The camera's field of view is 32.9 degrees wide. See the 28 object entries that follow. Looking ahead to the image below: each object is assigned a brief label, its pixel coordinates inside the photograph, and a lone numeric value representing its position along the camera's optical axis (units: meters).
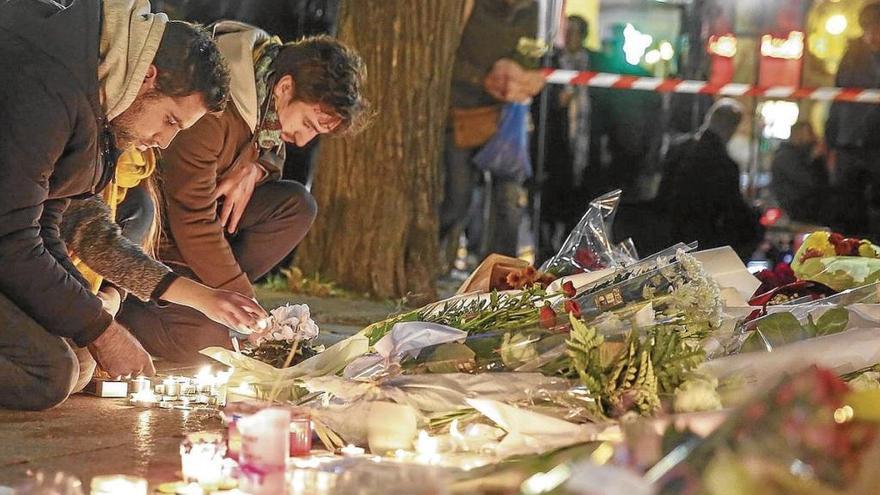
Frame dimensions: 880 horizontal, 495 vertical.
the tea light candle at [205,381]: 4.64
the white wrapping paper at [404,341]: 4.17
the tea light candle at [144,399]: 4.51
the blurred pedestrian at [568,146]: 9.86
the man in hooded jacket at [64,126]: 4.00
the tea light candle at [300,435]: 3.68
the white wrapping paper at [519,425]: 3.59
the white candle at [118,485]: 3.26
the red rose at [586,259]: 5.53
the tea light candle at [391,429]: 3.84
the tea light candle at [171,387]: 4.55
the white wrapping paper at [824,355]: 3.92
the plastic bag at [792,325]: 4.24
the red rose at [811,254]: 6.09
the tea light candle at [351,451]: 3.86
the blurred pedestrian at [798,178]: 10.13
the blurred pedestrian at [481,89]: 9.44
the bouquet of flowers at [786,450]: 2.07
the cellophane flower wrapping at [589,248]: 5.54
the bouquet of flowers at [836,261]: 5.36
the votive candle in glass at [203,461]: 3.32
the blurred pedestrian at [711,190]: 9.82
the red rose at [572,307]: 4.14
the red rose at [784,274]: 5.50
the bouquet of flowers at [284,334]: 4.61
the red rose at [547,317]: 4.16
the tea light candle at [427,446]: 3.76
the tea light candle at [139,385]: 4.55
